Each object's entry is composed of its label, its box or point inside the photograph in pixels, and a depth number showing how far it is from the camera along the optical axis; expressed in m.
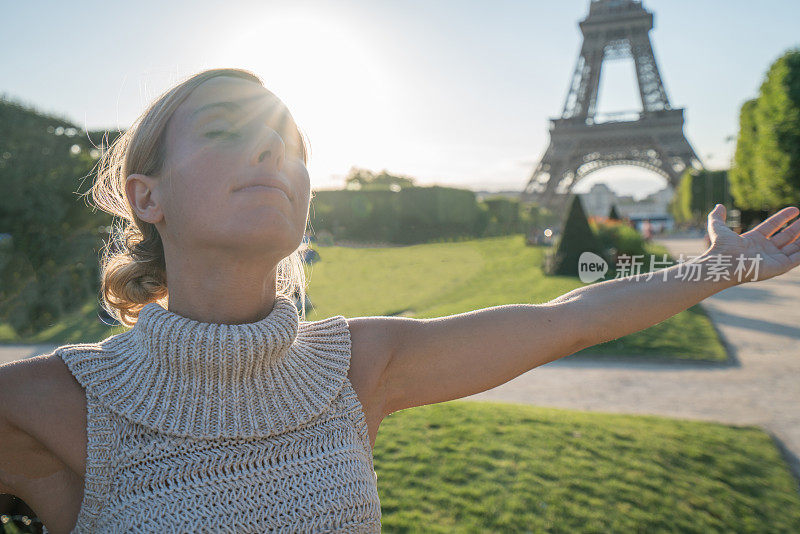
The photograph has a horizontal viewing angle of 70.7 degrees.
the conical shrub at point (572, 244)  13.24
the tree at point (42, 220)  8.77
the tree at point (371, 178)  58.44
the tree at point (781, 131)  14.45
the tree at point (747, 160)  20.05
